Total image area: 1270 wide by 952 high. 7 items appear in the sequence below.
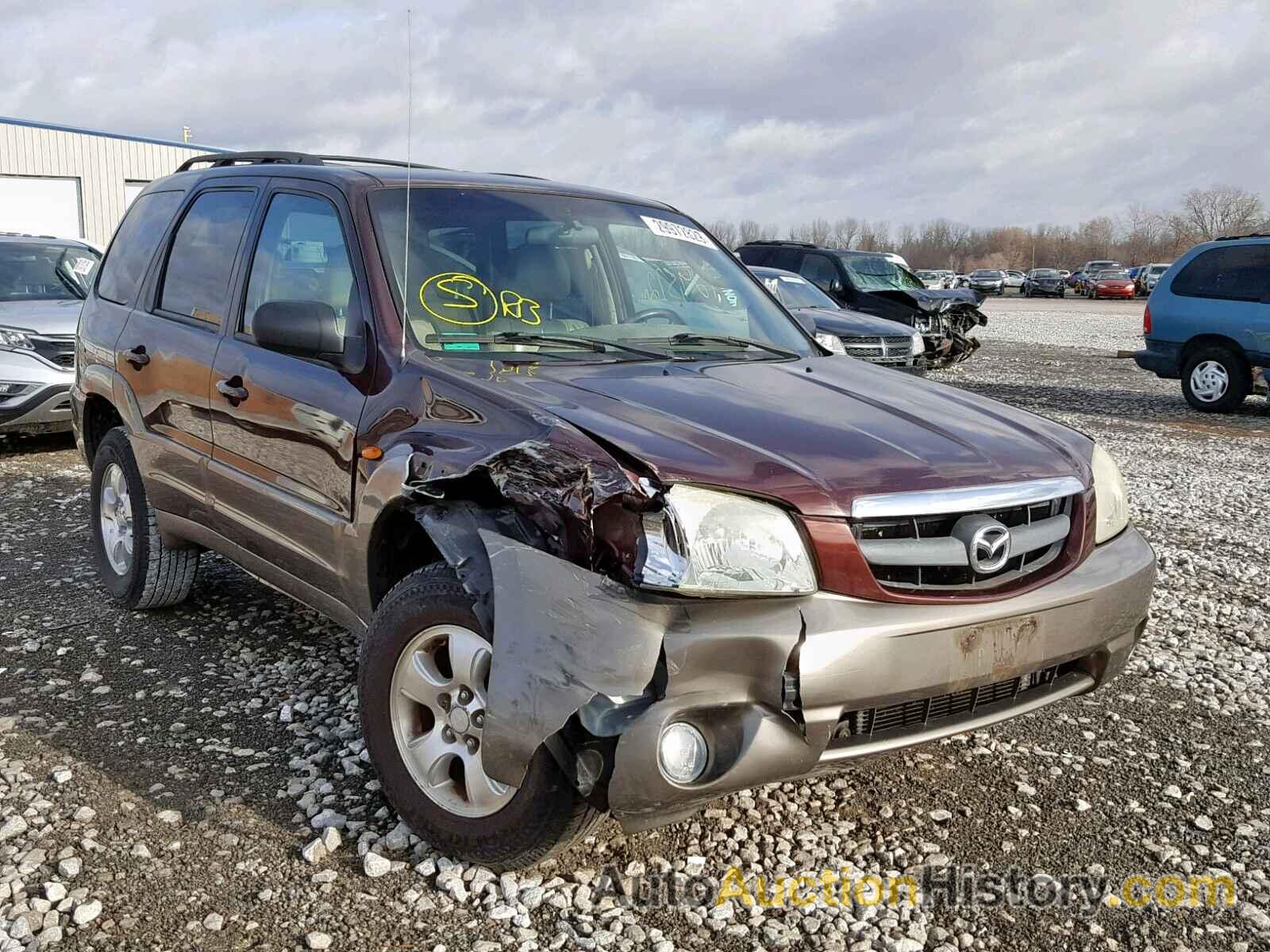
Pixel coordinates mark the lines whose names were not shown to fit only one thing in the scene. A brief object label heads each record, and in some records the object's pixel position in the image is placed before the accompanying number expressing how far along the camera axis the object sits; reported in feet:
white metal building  88.79
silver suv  27.58
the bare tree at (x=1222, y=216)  262.47
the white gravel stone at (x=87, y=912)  8.70
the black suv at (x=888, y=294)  51.34
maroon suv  8.20
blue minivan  40.65
